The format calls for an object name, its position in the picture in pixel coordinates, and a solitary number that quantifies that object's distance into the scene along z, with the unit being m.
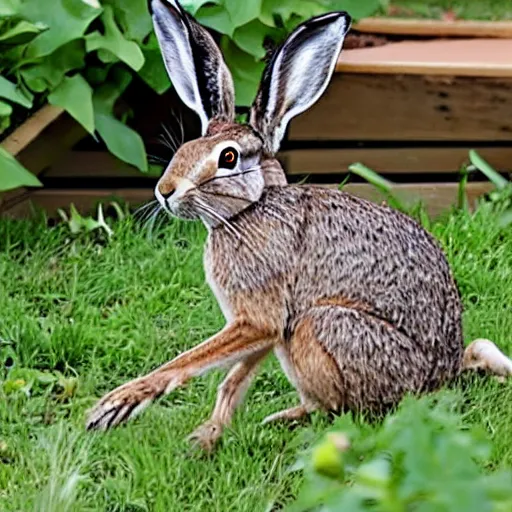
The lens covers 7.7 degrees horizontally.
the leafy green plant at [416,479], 2.63
